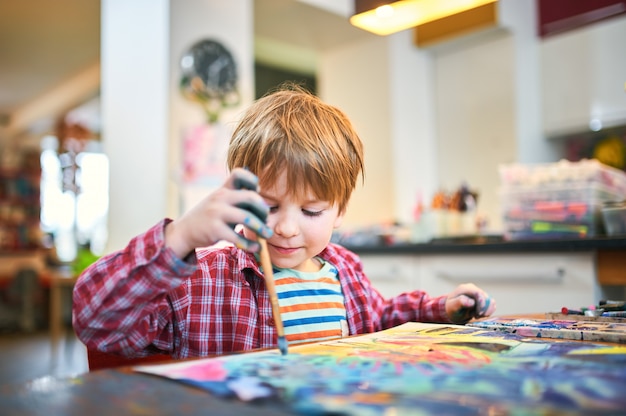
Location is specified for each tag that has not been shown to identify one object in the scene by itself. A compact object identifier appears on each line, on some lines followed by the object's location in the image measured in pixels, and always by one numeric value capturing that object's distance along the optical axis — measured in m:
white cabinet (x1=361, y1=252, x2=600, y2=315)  1.58
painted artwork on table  0.39
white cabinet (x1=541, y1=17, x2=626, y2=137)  3.08
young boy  0.65
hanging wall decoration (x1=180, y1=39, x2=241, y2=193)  2.63
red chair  0.74
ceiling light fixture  1.63
